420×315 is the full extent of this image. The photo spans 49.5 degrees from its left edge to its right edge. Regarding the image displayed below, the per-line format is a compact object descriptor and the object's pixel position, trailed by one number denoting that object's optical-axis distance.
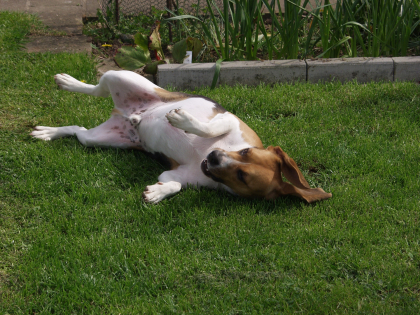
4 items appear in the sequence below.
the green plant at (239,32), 4.74
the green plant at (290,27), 4.76
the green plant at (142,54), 4.99
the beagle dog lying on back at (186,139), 2.97
